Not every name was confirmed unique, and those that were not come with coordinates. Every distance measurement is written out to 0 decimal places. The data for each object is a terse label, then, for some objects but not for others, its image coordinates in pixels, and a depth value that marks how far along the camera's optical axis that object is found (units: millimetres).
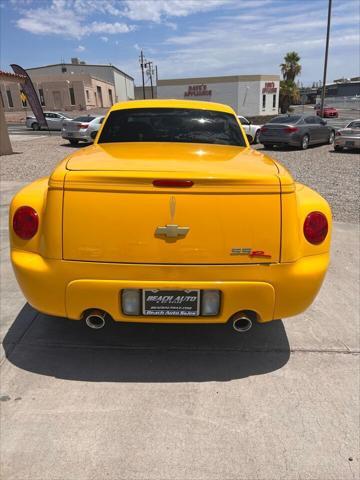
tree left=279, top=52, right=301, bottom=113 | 62438
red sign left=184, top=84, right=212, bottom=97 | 54250
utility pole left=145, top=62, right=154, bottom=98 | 61469
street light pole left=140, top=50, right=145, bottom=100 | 61794
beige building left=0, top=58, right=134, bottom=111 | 52781
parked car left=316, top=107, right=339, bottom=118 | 47375
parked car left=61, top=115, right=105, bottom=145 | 18234
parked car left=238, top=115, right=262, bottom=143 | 18878
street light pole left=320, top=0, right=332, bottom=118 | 27425
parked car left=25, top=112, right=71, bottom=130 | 29891
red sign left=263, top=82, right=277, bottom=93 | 54250
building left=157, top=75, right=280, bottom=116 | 53094
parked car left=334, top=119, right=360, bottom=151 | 15125
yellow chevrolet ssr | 2217
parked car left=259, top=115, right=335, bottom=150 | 15742
